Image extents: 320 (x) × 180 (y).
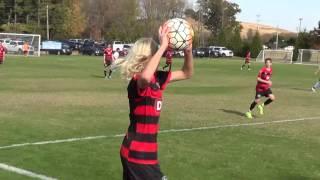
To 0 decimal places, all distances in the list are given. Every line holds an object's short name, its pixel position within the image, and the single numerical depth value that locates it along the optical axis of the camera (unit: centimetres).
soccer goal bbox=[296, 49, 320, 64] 8294
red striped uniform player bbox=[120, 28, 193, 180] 472
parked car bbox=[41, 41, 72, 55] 7881
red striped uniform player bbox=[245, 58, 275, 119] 1733
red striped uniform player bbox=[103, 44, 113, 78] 3484
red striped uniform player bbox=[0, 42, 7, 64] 4432
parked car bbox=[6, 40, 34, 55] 6888
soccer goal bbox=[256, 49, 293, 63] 8544
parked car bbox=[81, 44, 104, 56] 8088
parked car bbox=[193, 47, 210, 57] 9238
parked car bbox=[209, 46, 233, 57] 9481
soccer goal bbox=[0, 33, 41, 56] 6896
